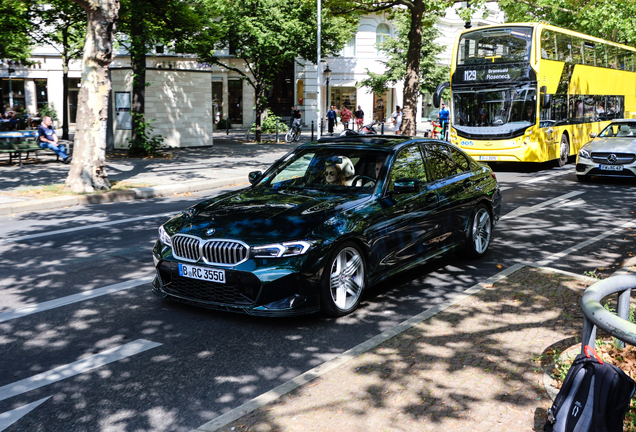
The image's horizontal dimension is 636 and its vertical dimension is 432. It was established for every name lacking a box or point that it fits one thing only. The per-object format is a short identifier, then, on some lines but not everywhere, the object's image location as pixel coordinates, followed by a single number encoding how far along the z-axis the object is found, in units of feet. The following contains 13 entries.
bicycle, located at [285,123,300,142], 104.06
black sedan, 17.26
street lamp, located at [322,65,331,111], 134.57
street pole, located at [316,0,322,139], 101.90
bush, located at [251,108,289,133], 127.03
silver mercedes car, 51.57
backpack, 9.68
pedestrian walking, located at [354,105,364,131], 134.82
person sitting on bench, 64.69
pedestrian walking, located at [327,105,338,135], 130.82
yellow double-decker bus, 60.34
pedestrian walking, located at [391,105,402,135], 86.15
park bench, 61.67
